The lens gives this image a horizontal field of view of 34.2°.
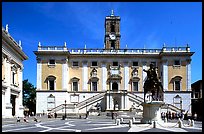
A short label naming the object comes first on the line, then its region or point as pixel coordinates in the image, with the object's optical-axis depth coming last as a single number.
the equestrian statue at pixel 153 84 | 27.80
